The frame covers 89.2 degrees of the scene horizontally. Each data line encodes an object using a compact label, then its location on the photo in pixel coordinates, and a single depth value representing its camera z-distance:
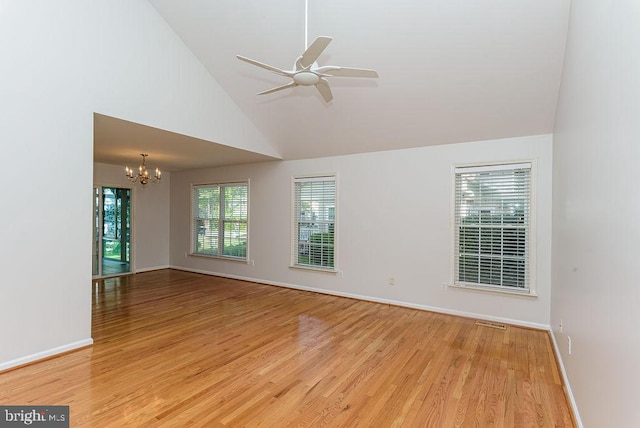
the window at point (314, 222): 5.75
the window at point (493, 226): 4.18
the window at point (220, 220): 6.92
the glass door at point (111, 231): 6.75
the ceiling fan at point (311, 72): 2.40
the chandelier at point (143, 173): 5.36
